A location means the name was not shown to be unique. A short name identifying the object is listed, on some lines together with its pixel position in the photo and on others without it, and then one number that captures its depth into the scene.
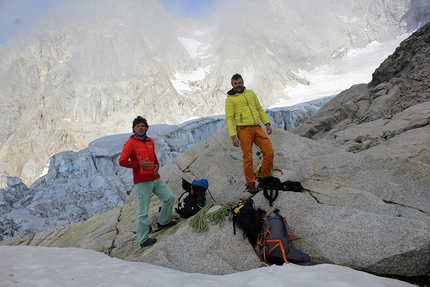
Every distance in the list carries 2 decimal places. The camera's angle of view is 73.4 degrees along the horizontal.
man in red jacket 4.38
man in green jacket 5.17
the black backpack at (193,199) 5.27
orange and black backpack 3.55
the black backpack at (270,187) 4.63
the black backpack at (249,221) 4.03
